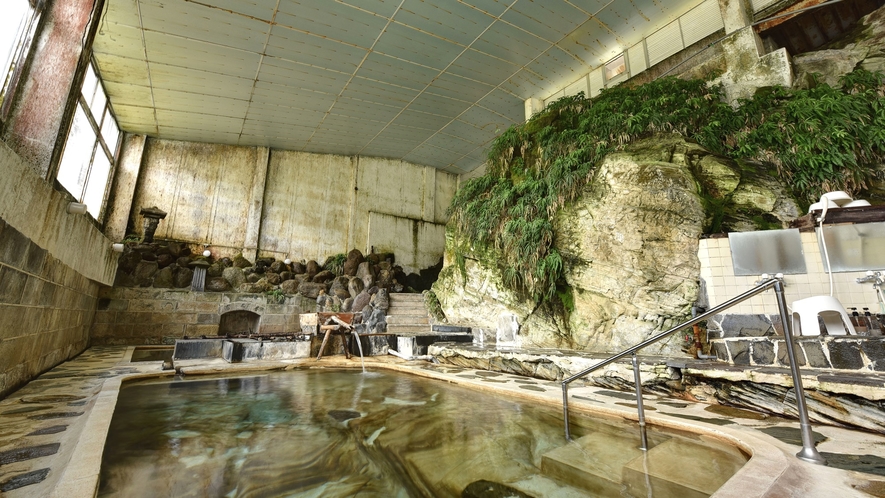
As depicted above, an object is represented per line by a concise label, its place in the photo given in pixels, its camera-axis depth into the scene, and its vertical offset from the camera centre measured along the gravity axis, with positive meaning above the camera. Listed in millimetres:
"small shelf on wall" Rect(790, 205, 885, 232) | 4301 +1340
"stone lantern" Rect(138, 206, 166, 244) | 10812 +3125
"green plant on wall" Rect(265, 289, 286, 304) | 11036 +690
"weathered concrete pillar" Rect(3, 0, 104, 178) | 3771 +2716
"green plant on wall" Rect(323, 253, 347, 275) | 13453 +2116
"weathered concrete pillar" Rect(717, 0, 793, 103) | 6949 +5412
